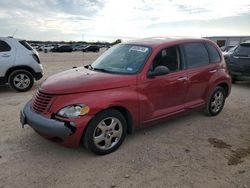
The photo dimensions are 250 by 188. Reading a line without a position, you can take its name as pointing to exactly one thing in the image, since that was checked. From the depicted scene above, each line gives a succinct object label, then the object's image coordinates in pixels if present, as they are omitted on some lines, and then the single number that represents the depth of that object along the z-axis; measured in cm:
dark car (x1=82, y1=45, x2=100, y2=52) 3533
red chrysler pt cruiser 265
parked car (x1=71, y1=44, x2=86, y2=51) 4029
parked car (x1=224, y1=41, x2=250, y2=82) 647
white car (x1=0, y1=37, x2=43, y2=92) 570
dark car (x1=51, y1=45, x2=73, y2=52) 3533
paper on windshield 326
